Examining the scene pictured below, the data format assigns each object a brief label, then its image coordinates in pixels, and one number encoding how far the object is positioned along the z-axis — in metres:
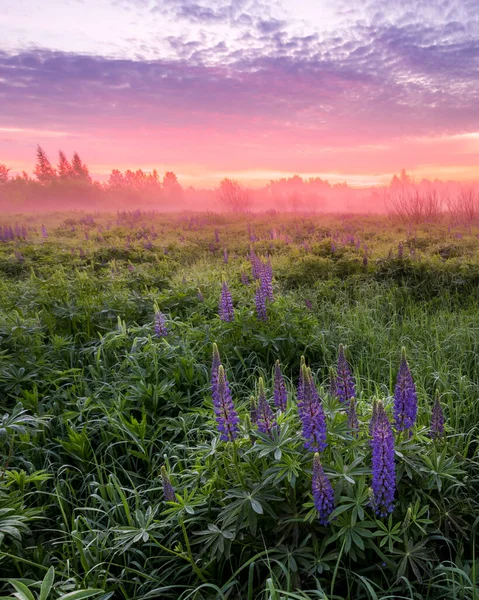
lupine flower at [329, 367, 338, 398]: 2.12
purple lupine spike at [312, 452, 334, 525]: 1.62
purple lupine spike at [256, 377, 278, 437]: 1.87
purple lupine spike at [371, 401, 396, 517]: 1.64
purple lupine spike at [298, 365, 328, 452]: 1.75
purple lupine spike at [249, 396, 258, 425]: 1.99
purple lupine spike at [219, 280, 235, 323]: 4.03
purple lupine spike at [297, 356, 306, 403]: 1.77
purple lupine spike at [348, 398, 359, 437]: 1.95
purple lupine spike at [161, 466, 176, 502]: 1.85
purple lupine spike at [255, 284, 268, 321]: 4.11
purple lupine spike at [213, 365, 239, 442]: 1.92
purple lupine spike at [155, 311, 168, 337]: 3.90
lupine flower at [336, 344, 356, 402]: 2.14
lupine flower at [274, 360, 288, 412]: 2.09
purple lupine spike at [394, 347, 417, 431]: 1.87
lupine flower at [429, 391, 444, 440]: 2.06
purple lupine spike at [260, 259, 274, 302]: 4.16
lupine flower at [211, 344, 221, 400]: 1.97
